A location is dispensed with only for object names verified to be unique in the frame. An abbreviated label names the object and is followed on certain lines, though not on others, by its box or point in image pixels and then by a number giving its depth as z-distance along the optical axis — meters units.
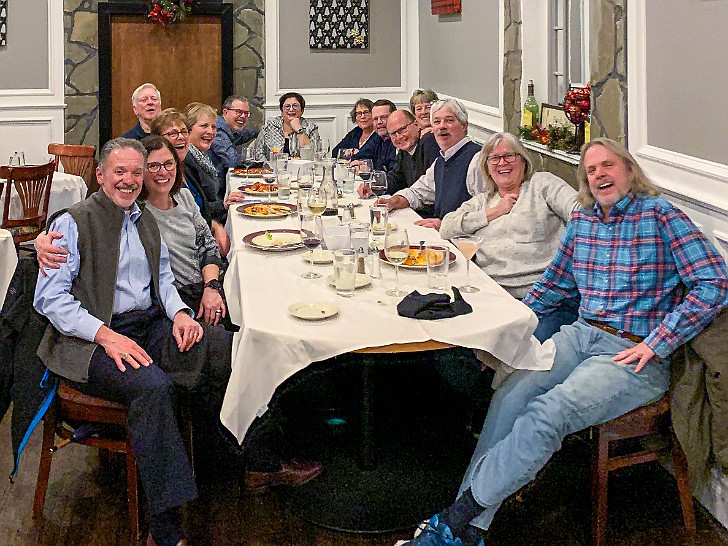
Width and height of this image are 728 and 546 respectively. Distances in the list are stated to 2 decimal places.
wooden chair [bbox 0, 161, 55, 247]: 4.81
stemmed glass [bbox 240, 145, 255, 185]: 5.19
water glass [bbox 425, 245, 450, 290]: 2.49
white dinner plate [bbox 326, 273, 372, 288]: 2.55
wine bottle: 4.65
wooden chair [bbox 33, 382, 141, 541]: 2.47
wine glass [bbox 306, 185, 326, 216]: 3.35
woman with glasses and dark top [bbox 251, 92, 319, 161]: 6.35
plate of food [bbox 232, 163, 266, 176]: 4.88
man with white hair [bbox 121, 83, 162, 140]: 5.31
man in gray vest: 2.36
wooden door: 7.41
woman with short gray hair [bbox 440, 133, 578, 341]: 3.23
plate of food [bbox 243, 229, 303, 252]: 2.98
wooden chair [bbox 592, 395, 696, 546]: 2.44
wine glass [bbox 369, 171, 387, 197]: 4.06
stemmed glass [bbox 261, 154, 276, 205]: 4.31
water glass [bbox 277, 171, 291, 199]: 4.19
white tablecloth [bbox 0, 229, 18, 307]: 3.46
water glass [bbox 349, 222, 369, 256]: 2.67
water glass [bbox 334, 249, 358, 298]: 2.46
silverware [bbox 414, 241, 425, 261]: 2.80
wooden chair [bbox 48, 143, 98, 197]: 6.17
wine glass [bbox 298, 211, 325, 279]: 2.69
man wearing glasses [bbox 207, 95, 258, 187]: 5.39
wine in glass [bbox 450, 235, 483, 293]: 2.62
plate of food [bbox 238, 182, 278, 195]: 4.27
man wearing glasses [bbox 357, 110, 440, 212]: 4.60
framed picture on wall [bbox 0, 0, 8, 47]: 6.97
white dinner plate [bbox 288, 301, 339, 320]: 2.25
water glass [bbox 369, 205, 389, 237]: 3.00
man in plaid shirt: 2.31
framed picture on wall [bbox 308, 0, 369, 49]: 7.68
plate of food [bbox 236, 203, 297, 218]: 3.63
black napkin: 2.26
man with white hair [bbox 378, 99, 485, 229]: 3.90
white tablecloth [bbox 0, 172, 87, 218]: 5.46
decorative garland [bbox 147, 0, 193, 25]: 7.38
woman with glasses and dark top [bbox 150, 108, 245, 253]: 3.79
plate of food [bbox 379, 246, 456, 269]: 2.70
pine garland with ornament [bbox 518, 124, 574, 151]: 4.06
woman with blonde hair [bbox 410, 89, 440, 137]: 5.17
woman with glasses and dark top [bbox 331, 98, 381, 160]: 5.97
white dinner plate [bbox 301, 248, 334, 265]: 2.85
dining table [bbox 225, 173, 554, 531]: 2.14
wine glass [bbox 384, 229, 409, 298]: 2.64
